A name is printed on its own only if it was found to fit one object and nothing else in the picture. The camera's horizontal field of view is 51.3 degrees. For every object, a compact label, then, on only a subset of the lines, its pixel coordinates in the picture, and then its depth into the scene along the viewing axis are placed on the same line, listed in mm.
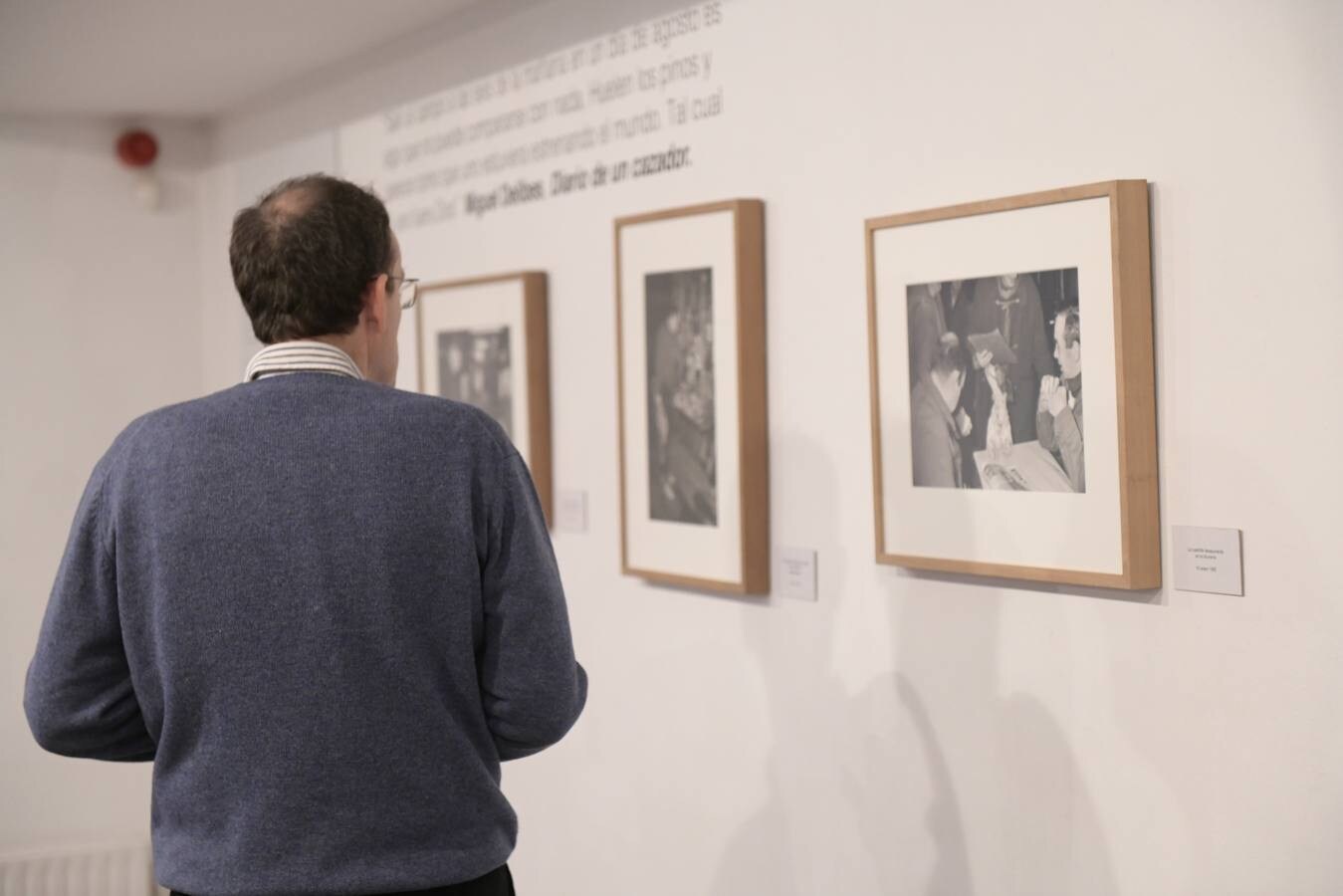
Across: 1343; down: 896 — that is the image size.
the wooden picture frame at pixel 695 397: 3080
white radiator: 4641
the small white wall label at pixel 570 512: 3752
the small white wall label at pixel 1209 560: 2158
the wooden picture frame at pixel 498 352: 3828
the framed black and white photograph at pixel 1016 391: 2248
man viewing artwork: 1733
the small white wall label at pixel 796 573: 2996
